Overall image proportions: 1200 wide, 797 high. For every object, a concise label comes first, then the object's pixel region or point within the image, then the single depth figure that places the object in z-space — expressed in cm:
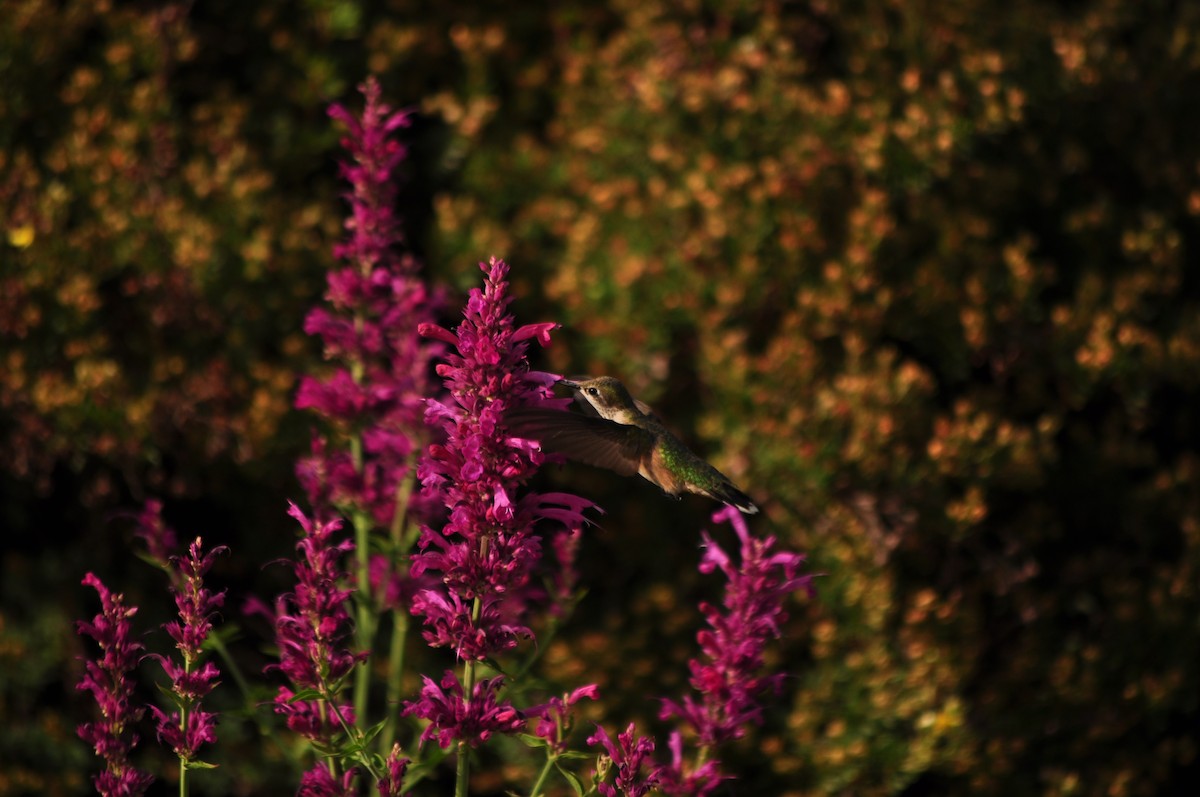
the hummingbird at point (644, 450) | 550
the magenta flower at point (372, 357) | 596
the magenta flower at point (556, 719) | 475
